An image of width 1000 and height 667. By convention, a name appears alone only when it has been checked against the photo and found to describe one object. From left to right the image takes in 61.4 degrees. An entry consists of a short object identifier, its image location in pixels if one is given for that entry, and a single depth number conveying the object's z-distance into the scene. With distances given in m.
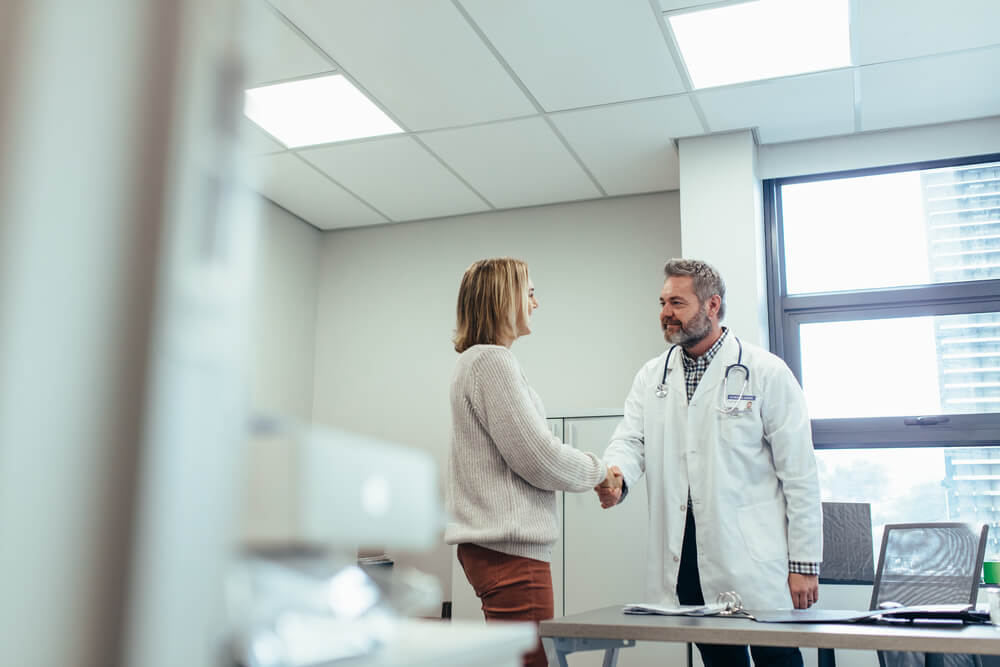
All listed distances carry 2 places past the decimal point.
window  3.34
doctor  2.01
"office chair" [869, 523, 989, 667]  2.07
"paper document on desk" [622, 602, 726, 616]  1.58
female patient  1.57
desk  1.21
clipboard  1.37
